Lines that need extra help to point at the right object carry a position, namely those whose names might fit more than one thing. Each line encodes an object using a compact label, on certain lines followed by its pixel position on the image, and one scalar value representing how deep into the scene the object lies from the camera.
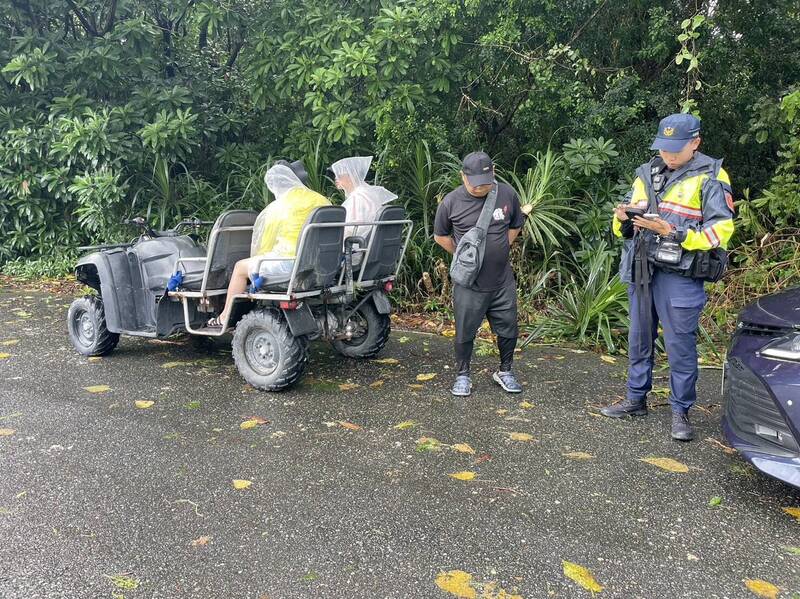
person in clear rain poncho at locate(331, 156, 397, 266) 5.95
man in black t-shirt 4.91
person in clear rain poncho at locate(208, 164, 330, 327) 5.16
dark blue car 3.18
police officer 4.01
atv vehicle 5.11
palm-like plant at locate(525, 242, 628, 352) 6.63
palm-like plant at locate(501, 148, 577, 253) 7.50
